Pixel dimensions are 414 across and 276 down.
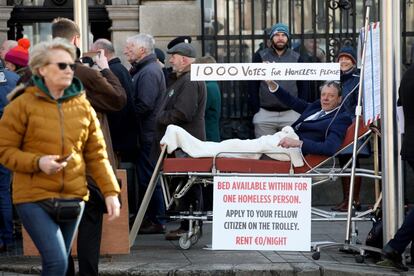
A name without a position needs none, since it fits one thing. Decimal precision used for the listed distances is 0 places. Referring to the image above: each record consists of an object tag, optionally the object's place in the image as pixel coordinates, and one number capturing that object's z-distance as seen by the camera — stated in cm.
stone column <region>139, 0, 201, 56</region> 1419
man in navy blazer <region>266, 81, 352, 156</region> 1025
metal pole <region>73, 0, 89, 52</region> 986
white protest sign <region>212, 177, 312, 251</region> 1017
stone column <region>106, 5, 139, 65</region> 1430
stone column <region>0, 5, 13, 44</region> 1426
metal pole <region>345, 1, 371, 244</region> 993
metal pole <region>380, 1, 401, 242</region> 972
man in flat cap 1113
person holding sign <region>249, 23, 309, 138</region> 1305
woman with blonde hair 681
